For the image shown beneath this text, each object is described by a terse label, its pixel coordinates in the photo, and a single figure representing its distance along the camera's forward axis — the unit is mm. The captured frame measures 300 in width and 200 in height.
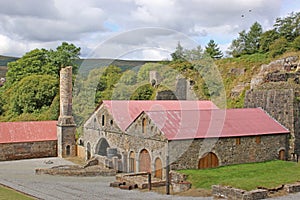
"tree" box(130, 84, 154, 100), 50938
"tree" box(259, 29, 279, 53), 56219
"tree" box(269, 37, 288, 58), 50731
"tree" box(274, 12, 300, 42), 53875
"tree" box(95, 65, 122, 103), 56219
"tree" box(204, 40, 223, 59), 66062
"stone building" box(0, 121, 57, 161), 33344
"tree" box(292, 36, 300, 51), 48969
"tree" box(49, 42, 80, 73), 60188
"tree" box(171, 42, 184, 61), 62038
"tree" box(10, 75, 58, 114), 52884
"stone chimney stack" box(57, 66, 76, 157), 34906
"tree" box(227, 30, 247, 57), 61844
